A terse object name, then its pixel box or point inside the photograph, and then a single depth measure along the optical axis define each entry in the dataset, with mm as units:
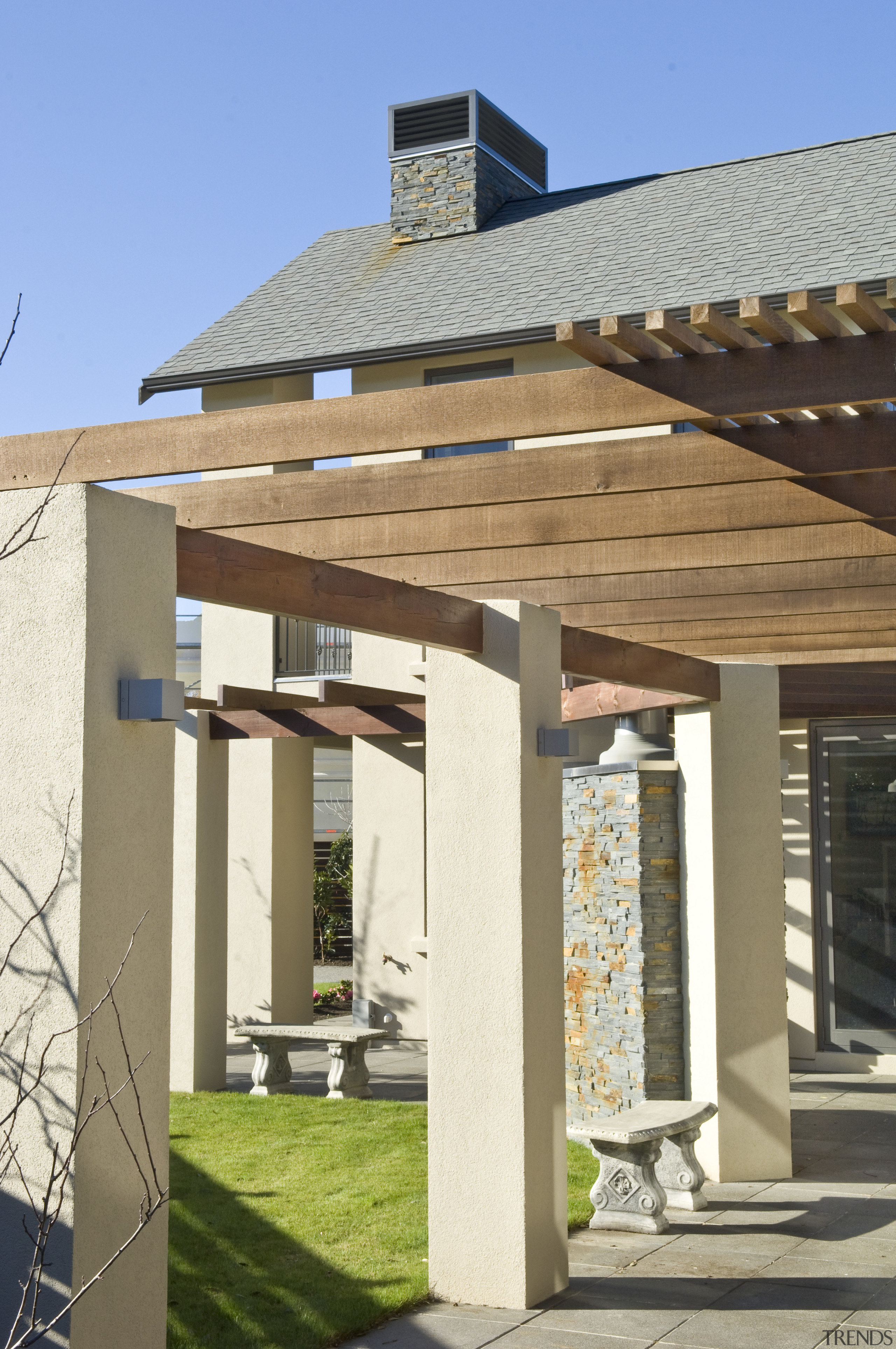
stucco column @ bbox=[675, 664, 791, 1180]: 8422
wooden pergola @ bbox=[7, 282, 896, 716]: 4094
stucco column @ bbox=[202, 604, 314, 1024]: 14453
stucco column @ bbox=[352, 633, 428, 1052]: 13891
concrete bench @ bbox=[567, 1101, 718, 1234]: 7109
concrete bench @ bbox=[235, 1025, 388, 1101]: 10977
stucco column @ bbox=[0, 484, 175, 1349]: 3857
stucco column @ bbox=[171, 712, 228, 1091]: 11078
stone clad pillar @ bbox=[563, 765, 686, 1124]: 8789
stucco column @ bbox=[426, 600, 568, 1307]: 6051
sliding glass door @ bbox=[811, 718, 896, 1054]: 12625
